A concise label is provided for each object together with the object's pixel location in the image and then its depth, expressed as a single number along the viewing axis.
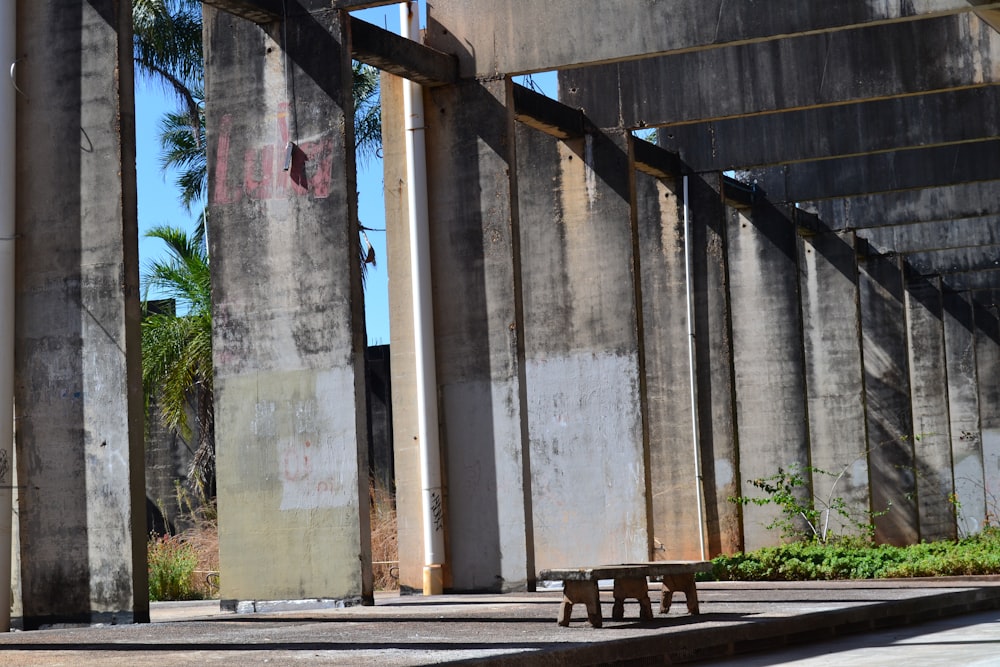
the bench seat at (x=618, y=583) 8.93
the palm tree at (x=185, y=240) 25.12
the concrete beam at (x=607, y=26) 13.64
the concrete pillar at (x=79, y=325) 10.86
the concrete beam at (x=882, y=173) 20.59
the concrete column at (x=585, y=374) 16.11
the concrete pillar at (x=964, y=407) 34.44
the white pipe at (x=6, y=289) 10.77
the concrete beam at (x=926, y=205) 23.47
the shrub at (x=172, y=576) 17.88
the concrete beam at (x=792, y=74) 15.98
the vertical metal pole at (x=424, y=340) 14.17
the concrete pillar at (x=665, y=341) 19.22
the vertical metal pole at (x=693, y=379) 19.00
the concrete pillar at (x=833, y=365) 24.22
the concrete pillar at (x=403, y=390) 14.57
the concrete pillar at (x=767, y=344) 21.80
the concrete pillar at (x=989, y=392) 35.19
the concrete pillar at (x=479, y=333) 13.98
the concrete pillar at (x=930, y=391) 31.53
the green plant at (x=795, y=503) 20.36
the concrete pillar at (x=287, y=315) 12.51
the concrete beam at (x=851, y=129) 18.55
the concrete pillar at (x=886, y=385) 26.44
